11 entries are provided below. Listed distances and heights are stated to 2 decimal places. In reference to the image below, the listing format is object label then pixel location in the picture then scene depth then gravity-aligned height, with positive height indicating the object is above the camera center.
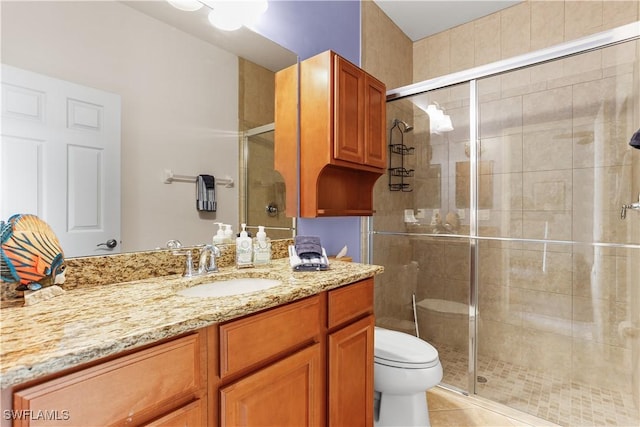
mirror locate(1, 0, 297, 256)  1.00 +0.48
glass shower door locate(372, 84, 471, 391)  2.29 -0.10
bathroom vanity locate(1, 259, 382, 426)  0.59 -0.34
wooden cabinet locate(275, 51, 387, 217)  1.66 +0.45
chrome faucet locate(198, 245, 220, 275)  1.29 -0.19
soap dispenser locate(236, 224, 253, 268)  1.42 -0.17
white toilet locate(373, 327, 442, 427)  1.56 -0.83
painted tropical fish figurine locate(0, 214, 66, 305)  0.85 -0.12
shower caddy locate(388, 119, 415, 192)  2.47 +0.34
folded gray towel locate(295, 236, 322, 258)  1.44 -0.16
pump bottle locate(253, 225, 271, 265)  1.50 -0.17
